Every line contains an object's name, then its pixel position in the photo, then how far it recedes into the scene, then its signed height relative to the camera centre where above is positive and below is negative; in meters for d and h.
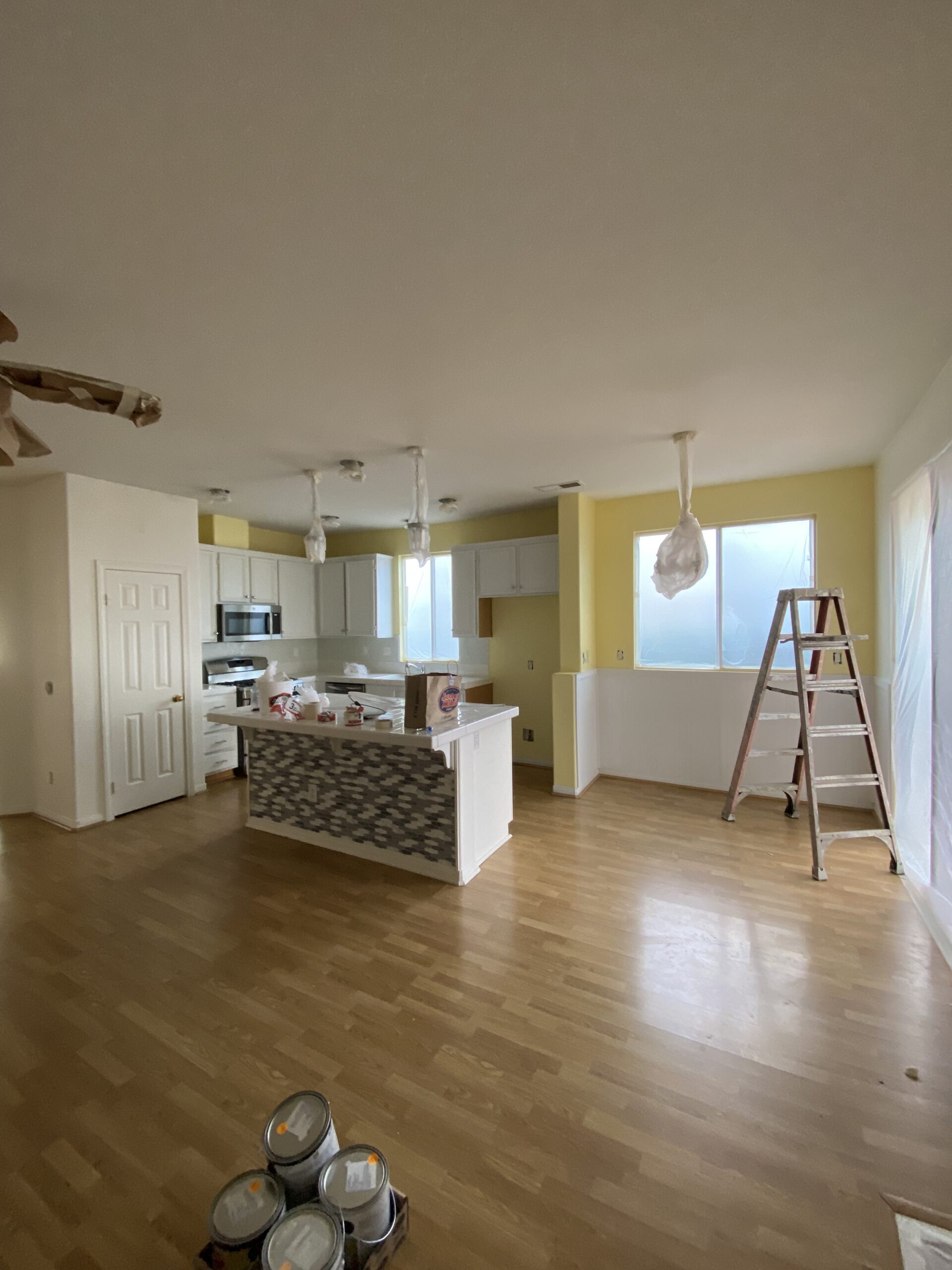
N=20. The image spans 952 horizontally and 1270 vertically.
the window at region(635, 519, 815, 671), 4.11 +0.14
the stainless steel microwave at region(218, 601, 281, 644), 5.14 +0.00
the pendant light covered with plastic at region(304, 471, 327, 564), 3.50 +0.54
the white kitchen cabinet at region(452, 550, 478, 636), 5.30 +0.26
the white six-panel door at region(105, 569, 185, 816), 4.03 -0.54
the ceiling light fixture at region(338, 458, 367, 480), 3.37 +1.02
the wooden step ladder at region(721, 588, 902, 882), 3.04 -0.64
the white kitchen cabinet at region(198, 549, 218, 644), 5.00 +0.30
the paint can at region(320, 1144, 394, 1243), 1.16 -1.34
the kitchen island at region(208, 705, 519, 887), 2.96 -1.07
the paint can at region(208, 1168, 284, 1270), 1.11 -1.34
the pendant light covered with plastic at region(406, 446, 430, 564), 3.24 +0.62
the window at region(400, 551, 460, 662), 6.01 +0.11
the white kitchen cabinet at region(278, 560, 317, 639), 5.96 +0.27
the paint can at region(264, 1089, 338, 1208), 1.24 -1.29
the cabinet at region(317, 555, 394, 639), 6.08 +0.30
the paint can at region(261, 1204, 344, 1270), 1.07 -1.34
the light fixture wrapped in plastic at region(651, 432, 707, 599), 3.27 +0.40
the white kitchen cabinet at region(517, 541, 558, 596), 4.85 +0.48
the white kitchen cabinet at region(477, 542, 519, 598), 5.07 +0.49
